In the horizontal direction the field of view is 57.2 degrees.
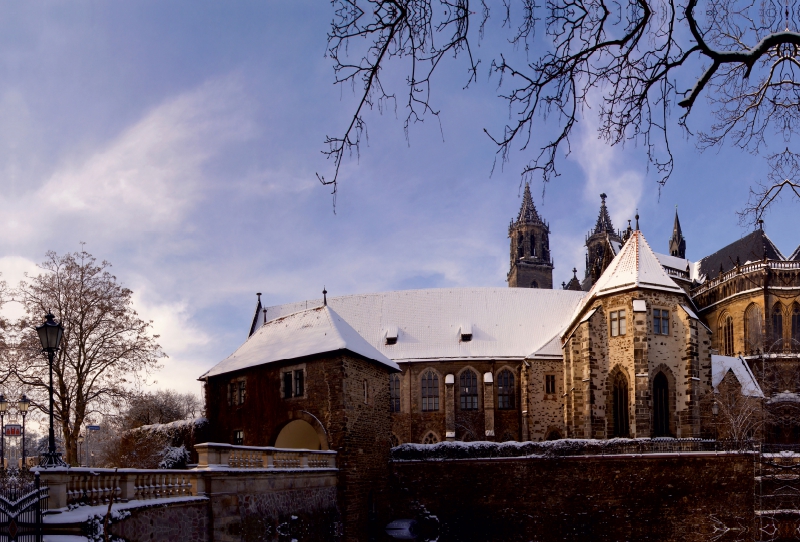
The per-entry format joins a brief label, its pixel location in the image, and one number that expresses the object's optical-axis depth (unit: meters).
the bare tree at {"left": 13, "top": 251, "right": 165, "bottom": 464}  29.55
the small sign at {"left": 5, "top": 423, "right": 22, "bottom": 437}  29.13
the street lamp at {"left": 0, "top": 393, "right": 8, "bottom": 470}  26.04
